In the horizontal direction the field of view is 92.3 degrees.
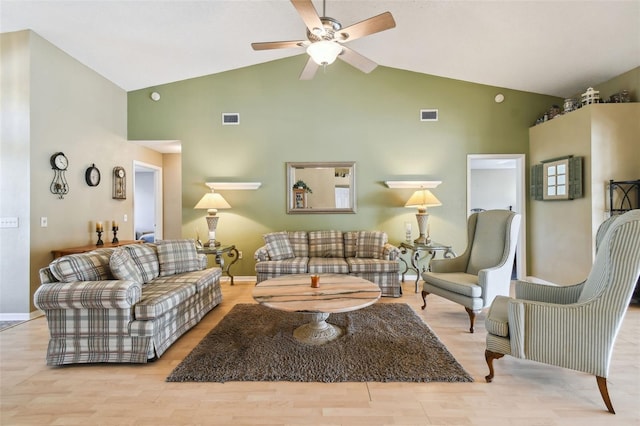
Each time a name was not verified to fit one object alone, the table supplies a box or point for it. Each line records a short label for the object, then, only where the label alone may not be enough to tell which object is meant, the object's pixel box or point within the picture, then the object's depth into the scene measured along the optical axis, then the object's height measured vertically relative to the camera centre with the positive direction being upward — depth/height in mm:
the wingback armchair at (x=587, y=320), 1812 -692
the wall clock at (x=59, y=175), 3713 +491
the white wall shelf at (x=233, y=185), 4941 +458
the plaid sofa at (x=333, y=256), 4137 -627
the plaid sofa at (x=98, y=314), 2342 -783
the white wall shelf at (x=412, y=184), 4891 +463
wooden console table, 3604 -429
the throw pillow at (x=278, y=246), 4414 -478
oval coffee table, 2408 -709
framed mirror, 5059 +428
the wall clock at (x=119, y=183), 4824 +492
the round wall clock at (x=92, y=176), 4246 +541
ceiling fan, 2296 +1474
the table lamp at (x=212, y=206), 4660 +115
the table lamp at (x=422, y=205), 4531 +118
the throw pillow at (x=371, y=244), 4488 -468
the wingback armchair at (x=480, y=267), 3033 -605
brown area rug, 2209 -1149
